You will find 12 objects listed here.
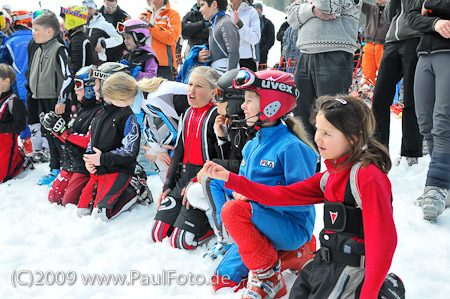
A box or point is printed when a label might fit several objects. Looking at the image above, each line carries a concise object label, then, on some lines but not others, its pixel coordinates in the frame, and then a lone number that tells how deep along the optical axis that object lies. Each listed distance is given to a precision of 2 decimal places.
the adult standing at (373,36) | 6.83
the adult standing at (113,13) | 7.79
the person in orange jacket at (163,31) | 6.29
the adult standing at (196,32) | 5.87
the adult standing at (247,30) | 5.77
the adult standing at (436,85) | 3.38
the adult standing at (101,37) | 6.37
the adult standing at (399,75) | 3.92
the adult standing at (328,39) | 3.90
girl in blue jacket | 2.55
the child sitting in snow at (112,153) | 4.21
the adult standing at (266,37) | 9.82
